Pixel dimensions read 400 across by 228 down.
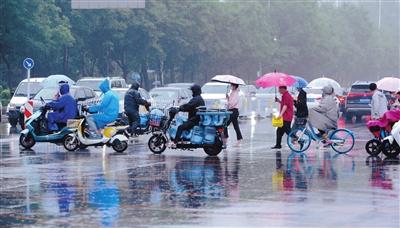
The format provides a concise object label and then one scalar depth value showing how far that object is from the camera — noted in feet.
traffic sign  142.41
